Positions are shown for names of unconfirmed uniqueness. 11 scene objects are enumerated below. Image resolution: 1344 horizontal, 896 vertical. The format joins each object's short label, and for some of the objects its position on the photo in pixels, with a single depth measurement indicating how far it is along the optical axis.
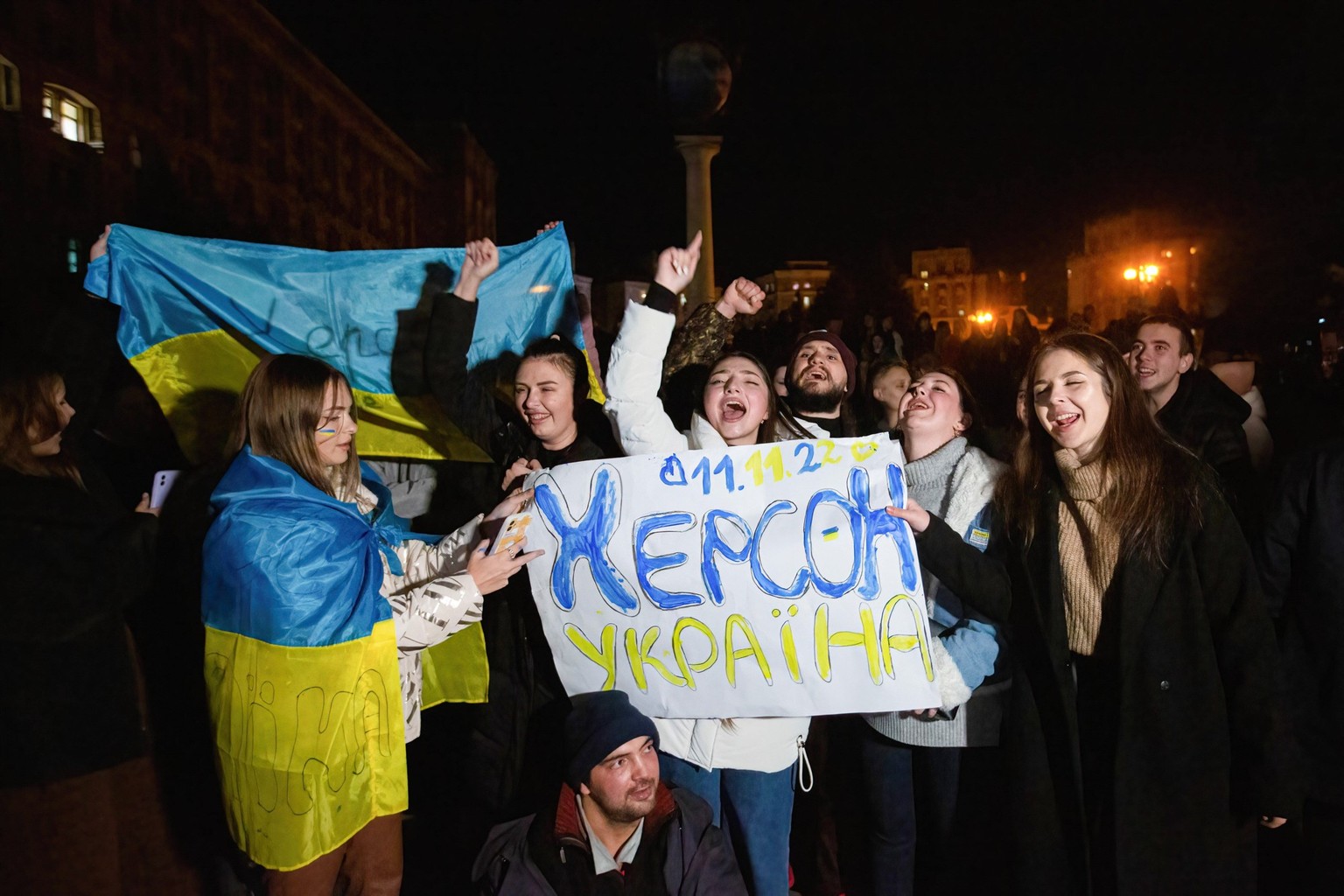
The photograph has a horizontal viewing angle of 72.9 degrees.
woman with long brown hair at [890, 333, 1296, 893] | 2.44
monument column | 19.27
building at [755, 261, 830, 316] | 97.62
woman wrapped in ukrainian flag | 2.31
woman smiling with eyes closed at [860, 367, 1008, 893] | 2.74
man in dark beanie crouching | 2.68
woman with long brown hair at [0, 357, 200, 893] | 2.48
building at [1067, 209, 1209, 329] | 58.75
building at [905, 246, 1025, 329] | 93.56
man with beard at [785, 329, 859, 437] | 3.61
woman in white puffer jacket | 2.78
